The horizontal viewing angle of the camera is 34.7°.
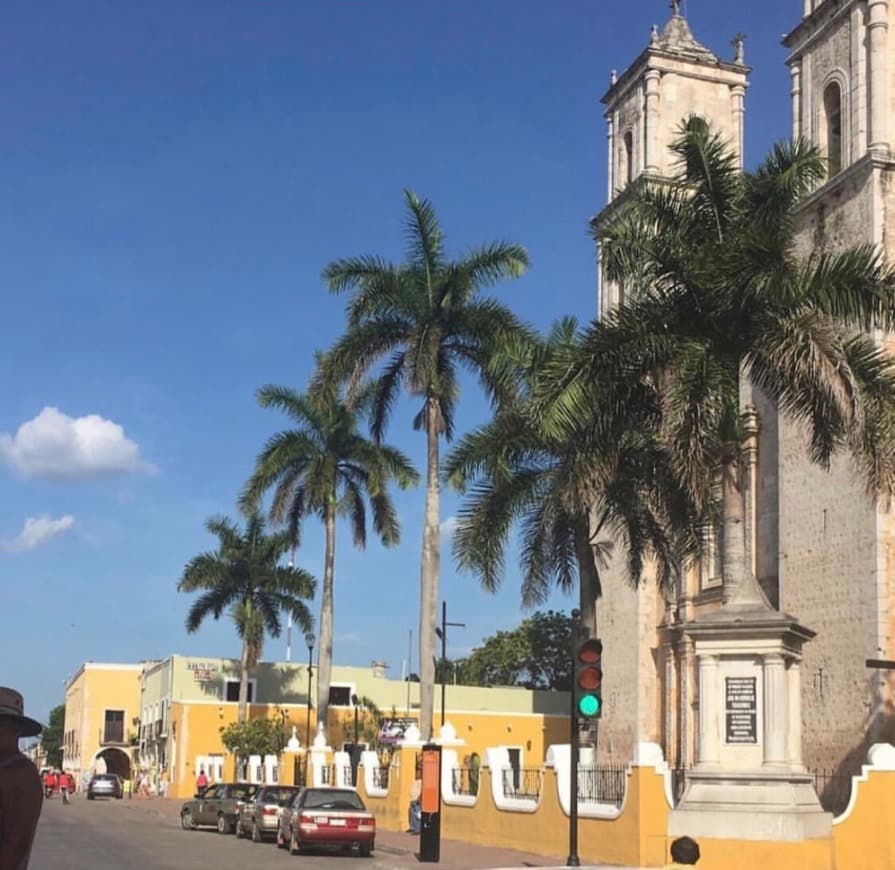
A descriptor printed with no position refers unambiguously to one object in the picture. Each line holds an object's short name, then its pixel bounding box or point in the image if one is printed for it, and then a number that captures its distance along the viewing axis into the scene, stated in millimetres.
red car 26625
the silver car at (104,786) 63719
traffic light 17656
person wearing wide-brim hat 5125
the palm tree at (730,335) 18812
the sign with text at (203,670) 72125
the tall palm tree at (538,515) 26500
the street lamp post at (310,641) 53266
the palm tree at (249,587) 59688
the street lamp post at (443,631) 39962
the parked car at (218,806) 35188
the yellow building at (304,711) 63594
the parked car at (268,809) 31359
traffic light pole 17891
